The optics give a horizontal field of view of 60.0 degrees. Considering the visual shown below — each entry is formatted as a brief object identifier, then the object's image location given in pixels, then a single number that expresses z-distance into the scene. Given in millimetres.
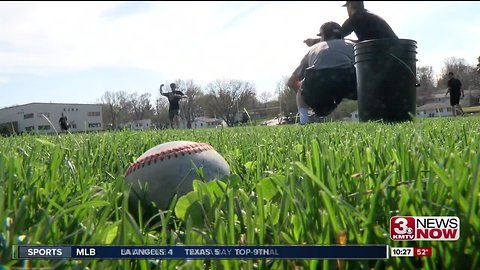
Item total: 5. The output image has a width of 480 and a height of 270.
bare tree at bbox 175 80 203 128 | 72250
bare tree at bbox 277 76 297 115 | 45581
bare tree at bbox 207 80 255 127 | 71400
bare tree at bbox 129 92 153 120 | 81569
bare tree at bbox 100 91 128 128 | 78000
